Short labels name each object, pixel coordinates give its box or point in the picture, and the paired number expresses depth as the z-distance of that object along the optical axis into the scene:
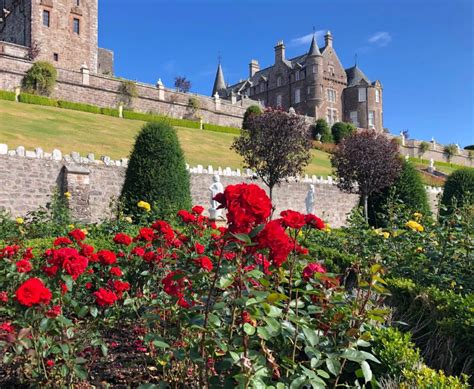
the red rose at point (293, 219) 2.23
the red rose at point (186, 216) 4.31
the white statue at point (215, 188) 13.71
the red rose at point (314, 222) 2.57
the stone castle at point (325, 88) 52.62
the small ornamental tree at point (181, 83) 60.00
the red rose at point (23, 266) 3.44
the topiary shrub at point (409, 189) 15.16
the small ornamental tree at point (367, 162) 16.02
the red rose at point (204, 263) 2.49
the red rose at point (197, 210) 4.43
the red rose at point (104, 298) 2.78
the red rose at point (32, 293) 2.20
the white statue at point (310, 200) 16.67
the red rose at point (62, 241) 3.67
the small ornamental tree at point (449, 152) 55.69
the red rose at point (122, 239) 3.91
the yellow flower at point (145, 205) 8.12
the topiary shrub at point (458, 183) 15.99
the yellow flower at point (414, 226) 5.76
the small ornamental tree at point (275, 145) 16.62
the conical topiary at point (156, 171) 11.82
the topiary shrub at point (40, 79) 29.17
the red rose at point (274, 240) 2.01
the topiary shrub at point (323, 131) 43.03
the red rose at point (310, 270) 2.71
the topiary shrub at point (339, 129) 43.12
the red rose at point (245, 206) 1.86
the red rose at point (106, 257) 3.34
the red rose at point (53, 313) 2.47
